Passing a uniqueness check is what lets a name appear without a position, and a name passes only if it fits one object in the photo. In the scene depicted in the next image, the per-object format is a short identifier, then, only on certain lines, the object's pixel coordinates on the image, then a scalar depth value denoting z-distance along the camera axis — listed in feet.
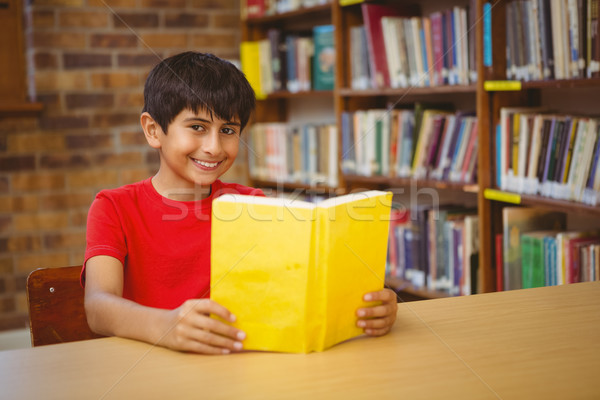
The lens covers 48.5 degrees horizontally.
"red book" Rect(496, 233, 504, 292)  7.55
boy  4.42
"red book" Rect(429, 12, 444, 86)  8.17
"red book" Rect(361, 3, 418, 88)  9.08
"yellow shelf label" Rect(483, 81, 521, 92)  6.96
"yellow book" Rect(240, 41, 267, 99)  11.68
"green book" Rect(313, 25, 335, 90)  10.18
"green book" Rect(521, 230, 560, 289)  7.07
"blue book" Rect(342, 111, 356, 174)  9.73
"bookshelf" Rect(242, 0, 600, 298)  7.23
